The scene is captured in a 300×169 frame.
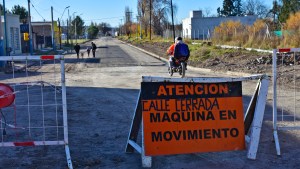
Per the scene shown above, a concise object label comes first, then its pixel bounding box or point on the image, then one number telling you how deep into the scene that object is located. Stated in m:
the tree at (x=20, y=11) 98.69
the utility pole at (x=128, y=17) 155.25
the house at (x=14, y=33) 48.78
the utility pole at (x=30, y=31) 41.60
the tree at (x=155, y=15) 89.38
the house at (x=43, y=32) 62.47
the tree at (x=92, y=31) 164.75
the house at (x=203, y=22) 100.12
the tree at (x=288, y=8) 70.94
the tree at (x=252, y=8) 130.50
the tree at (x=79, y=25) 140.07
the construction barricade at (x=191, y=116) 6.21
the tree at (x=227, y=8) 127.66
